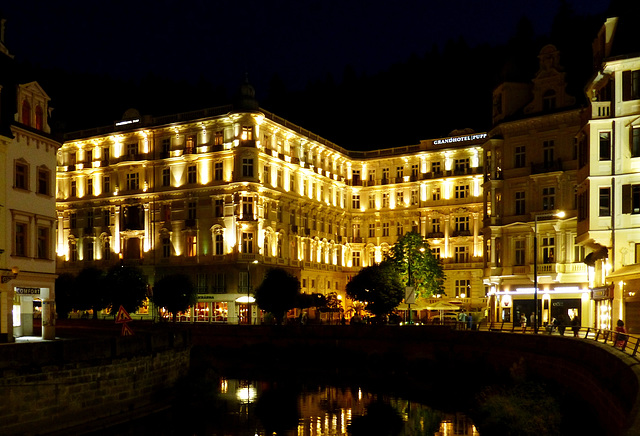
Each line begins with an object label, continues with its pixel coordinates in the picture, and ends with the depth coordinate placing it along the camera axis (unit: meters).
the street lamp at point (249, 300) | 80.60
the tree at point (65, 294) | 81.31
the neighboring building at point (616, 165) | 45.16
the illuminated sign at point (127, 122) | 91.80
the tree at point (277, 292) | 74.44
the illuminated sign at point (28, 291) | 41.66
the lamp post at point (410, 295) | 55.38
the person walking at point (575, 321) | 55.34
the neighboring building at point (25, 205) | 40.34
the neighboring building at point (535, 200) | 61.91
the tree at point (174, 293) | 77.56
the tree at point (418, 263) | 81.88
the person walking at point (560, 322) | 44.06
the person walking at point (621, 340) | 29.89
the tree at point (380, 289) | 75.44
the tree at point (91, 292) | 79.75
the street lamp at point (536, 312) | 46.09
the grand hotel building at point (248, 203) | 83.94
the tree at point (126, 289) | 77.75
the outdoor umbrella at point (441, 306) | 74.38
